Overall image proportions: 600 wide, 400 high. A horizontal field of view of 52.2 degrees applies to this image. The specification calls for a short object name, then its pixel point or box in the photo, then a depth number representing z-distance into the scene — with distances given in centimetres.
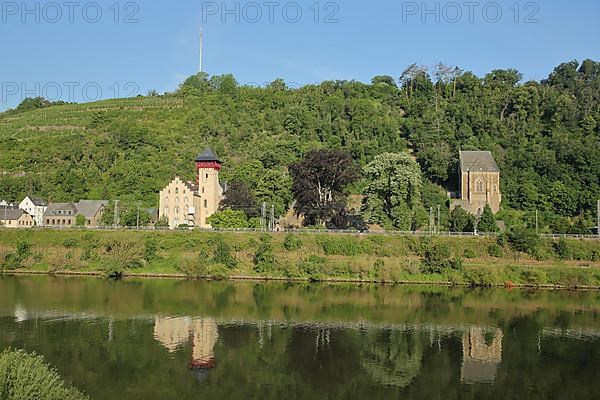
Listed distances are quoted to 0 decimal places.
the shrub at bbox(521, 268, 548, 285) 5691
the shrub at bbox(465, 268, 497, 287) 5716
